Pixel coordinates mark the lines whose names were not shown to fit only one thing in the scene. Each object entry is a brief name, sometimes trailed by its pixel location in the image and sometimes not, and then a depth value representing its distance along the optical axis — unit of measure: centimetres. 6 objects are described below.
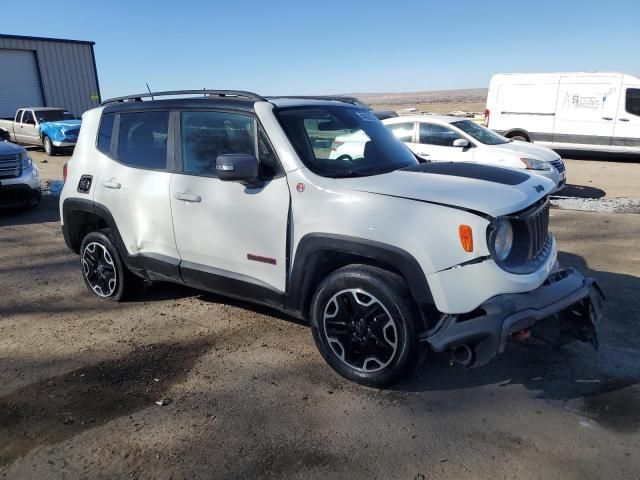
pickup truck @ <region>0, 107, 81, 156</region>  1741
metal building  2519
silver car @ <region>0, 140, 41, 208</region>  858
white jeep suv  289
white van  1444
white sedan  935
